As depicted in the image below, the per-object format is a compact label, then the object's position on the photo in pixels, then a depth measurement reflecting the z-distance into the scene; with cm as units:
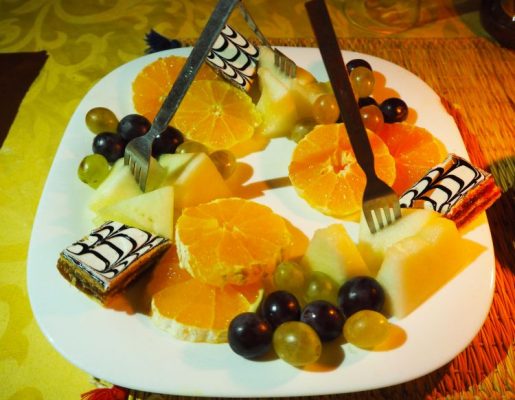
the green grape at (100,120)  43
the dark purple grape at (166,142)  42
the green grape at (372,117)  42
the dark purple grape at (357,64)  47
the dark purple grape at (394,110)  44
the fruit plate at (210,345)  31
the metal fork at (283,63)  45
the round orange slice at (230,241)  33
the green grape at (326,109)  43
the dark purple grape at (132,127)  42
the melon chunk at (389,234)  35
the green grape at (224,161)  41
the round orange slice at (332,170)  39
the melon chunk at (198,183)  39
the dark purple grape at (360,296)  32
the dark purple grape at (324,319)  31
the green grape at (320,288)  33
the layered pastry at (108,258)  33
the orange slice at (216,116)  43
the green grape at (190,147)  42
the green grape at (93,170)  40
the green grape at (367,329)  31
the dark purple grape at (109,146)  42
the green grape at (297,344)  30
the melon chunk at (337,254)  34
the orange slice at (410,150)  41
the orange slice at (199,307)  32
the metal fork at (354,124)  32
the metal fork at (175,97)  34
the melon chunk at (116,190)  38
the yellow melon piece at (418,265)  33
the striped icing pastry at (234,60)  46
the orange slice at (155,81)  46
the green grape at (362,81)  45
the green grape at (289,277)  34
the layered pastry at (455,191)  36
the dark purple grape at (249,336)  31
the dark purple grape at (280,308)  32
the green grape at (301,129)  43
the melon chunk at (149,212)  37
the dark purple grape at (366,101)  45
